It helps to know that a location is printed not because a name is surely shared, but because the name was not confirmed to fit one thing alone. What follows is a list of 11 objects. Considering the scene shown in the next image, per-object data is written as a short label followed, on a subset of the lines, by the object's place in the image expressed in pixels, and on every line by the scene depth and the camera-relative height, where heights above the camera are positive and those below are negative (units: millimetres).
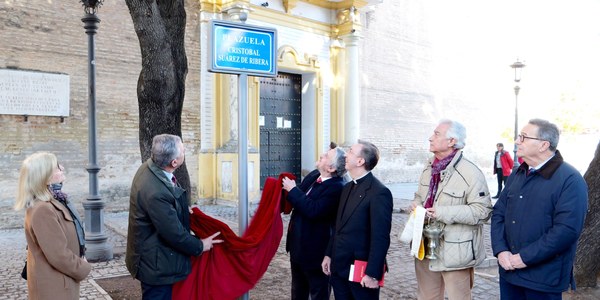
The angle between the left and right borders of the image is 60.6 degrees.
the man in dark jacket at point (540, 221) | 3336 -595
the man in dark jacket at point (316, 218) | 4180 -725
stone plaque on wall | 9594 +766
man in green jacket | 3582 -669
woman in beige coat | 3248 -657
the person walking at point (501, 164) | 15484 -959
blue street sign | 3969 +675
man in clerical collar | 3627 -692
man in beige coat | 3758 -553
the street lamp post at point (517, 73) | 16562 +1913
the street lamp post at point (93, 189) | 7203 -820
